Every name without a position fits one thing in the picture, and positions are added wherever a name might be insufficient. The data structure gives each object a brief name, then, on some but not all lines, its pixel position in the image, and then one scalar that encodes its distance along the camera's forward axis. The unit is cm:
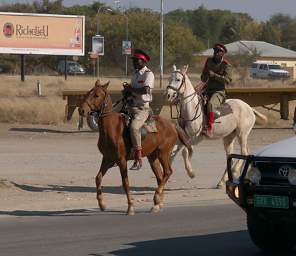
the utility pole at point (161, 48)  6228
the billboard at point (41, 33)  7419
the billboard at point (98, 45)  8394
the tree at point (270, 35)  13512
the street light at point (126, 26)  9900
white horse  1833
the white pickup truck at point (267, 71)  8906
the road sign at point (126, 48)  8401
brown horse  1482
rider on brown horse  1514
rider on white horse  1853
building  10300
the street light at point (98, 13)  9509
